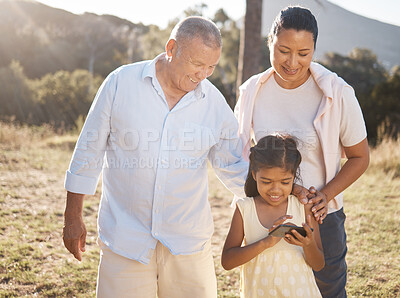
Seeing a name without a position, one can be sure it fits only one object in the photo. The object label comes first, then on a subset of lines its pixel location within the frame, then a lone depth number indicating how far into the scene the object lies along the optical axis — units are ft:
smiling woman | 7.09
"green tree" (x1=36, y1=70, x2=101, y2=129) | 71.82
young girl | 6.62
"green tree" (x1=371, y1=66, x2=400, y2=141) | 42.88
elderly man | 7.09
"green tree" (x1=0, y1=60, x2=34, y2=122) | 69.82
